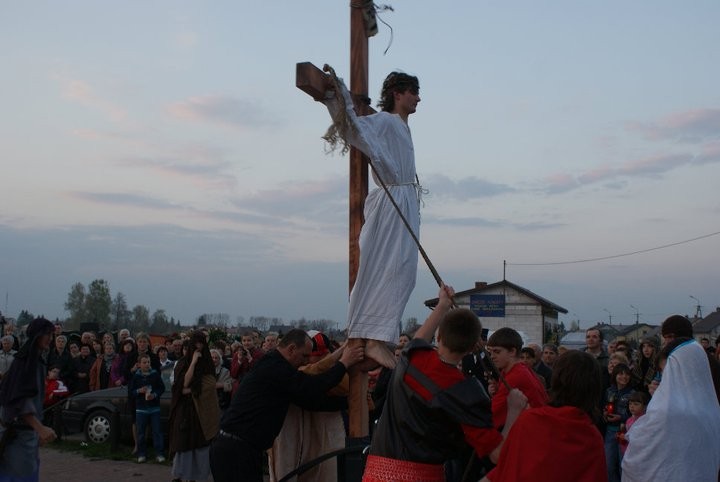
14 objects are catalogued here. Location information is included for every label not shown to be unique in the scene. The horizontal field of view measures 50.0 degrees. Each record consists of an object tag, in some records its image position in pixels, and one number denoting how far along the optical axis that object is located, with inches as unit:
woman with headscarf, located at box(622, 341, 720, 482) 171.2
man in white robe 197.3
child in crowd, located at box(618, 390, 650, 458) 327.3
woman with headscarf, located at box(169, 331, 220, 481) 411.5
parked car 543.8
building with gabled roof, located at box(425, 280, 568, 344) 1214.3
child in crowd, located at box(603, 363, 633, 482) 341.8
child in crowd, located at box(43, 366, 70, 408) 544.7
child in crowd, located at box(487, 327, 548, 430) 182.2
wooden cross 207.5
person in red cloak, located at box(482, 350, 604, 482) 142.3
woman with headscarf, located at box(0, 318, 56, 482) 257.3
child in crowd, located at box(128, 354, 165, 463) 494.6
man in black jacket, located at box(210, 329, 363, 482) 220.1
